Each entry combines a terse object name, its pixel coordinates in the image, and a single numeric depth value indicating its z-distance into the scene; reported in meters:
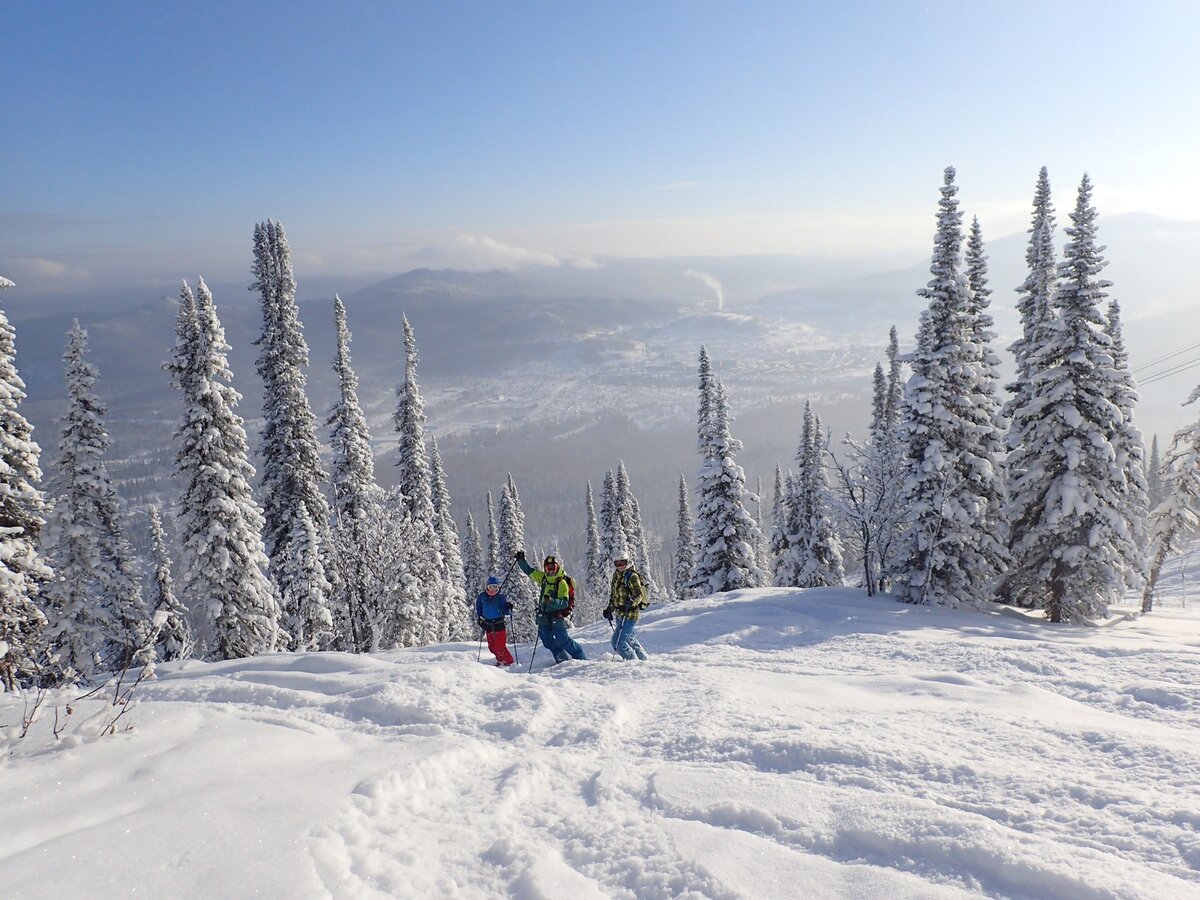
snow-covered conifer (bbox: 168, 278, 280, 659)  22.36
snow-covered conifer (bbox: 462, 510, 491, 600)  58.47
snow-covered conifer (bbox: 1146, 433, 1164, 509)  74.94
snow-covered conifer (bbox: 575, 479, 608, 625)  59.06
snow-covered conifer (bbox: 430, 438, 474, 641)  40.84
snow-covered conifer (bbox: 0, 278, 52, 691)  15.74
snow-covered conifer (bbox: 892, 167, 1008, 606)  22.27
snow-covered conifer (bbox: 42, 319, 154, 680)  21.25
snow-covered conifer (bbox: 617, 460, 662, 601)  58.56
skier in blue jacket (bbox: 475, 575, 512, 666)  12.55
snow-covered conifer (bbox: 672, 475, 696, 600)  49.70
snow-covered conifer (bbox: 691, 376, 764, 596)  32.44
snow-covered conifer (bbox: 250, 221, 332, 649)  27.88
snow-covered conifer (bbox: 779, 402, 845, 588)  36.41
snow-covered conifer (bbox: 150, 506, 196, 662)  27.90
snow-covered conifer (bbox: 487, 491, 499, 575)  55.69
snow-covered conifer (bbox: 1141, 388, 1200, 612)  29.17
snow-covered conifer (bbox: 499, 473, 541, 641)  53.06
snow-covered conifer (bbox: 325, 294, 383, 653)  29.70
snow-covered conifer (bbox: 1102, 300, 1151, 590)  21.92
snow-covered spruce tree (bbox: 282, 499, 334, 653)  26.78
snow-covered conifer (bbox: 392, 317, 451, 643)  34.56
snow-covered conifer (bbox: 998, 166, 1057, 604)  23.25
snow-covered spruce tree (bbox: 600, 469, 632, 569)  52.80
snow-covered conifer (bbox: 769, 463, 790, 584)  38.38
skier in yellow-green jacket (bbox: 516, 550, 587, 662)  11.94
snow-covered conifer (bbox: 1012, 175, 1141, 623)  21.52
